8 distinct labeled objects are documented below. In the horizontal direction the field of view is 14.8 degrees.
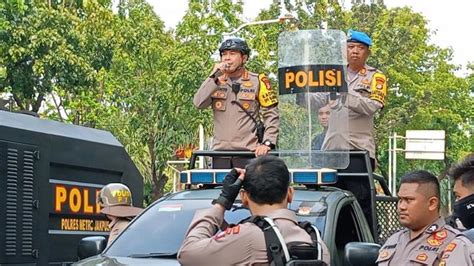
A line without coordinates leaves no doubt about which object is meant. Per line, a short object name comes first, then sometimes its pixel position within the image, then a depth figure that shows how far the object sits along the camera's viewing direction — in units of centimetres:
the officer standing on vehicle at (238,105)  1373
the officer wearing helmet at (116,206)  1345
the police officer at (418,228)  815
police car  1084
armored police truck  1462
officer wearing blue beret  1413
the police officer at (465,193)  932
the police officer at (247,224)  714
